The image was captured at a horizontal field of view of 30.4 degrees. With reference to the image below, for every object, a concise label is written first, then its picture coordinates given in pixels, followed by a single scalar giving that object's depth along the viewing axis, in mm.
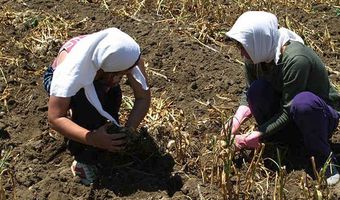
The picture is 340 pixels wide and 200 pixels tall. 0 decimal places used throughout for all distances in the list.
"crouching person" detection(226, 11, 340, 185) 2873
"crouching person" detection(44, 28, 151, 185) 2734
